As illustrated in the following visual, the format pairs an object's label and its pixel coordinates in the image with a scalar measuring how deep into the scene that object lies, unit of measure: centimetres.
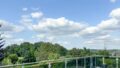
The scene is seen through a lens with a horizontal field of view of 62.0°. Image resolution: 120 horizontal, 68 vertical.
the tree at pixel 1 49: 1037
